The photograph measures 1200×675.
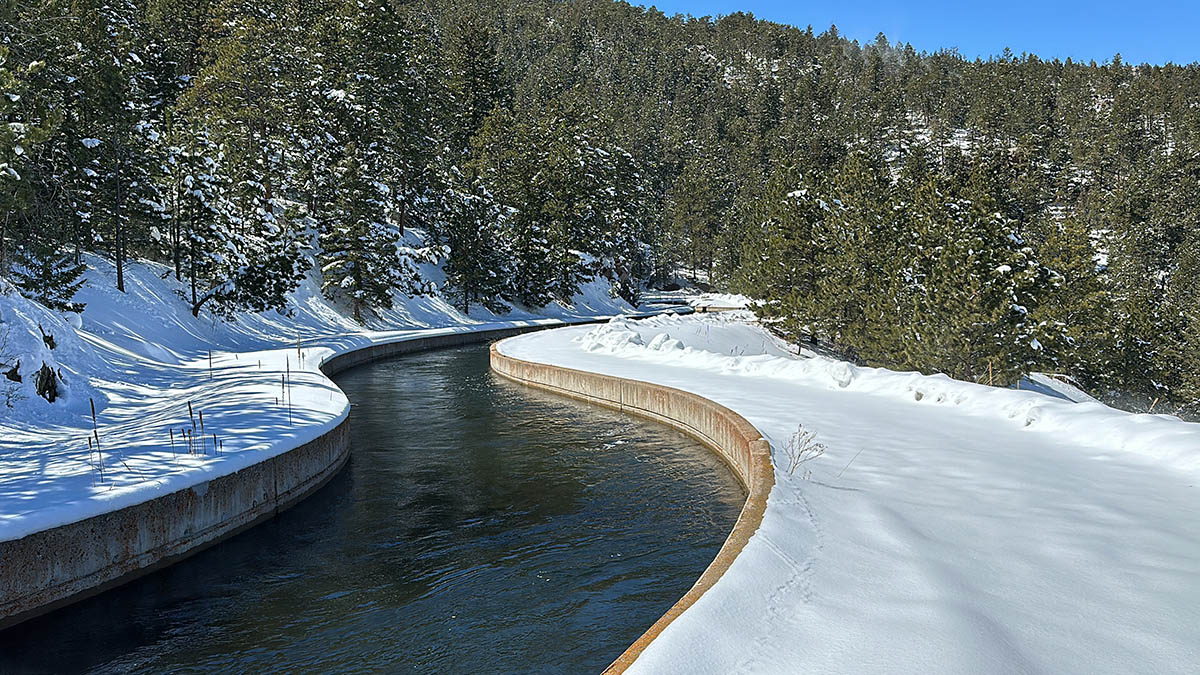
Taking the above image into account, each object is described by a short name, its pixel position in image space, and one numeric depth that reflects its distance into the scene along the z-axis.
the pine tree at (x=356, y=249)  45.66
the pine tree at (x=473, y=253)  54.62
